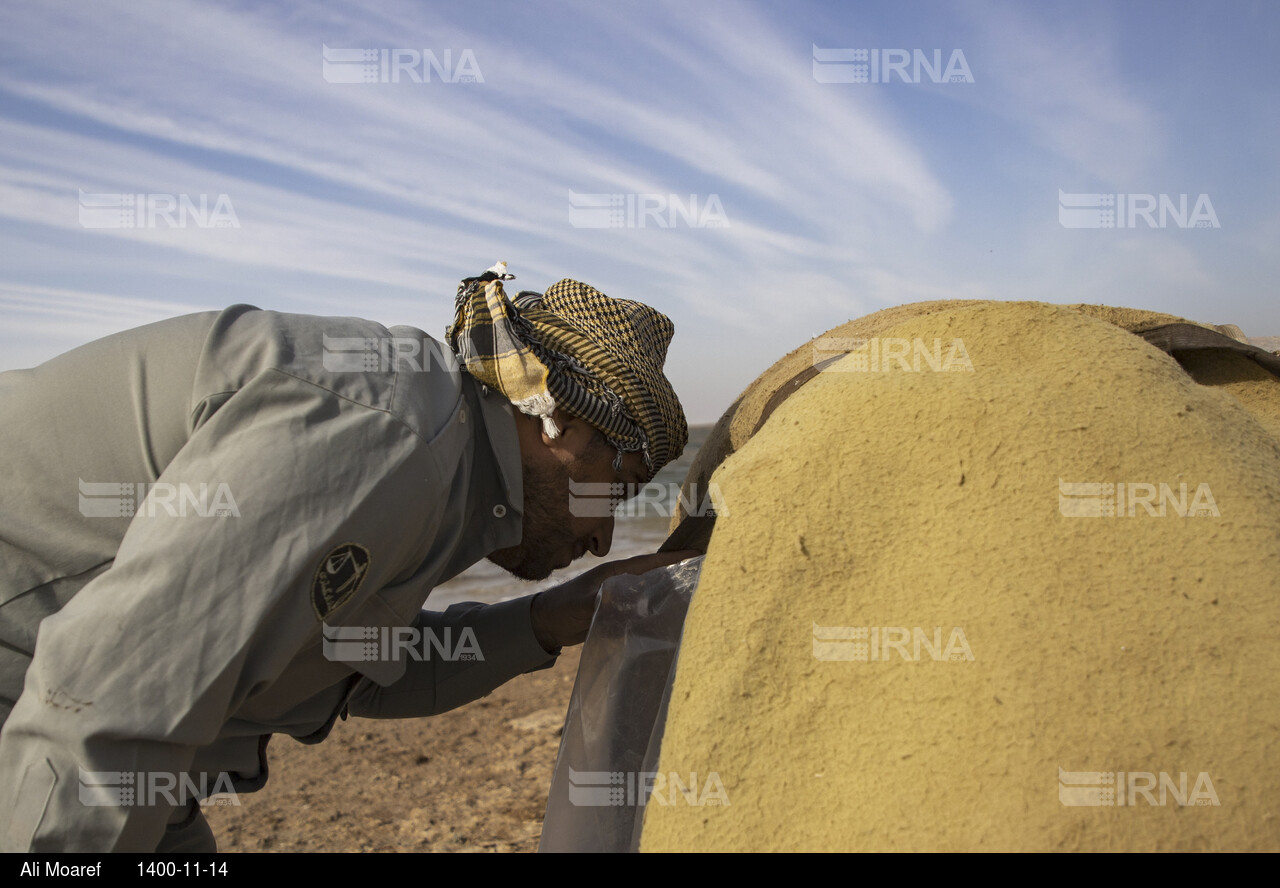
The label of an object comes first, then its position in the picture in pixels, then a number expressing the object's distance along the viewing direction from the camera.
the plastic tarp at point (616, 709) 1.72
